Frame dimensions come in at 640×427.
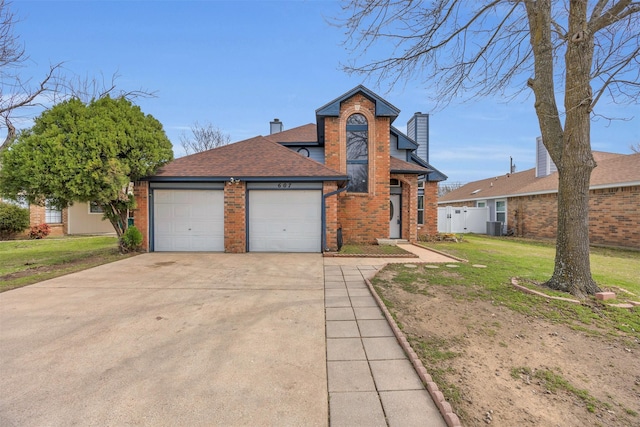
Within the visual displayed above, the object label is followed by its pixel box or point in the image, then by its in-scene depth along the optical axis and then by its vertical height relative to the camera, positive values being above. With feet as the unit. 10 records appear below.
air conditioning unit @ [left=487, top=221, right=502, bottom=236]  58.18 -3.40
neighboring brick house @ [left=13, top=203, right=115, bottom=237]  50.90 -1.00
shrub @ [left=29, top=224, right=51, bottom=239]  48.65 -2.95
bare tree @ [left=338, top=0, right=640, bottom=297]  16.03 +6.62
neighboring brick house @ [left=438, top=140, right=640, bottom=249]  37.52 +2.22
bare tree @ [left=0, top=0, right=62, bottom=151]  29.96 +18.25
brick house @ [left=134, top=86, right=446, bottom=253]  32.60 +2.47
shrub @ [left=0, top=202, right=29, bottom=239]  45.83 -0.79
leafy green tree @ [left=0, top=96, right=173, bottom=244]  24.26 +5.71
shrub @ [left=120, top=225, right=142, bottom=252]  30.89 -2.78
